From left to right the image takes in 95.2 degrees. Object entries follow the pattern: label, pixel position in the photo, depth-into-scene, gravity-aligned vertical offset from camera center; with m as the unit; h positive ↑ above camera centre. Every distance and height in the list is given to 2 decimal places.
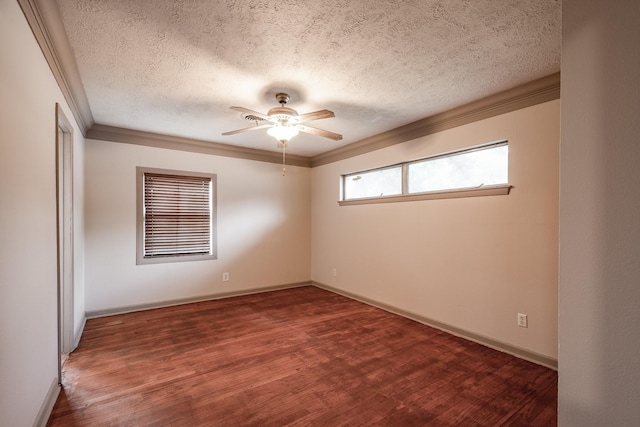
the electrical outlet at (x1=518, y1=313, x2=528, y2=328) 2.67 -1.00
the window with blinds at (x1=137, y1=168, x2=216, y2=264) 4.14 -0.06
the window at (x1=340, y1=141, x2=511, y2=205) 2.96 +0.42
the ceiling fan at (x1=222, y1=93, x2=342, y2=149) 2.64 +0.87
